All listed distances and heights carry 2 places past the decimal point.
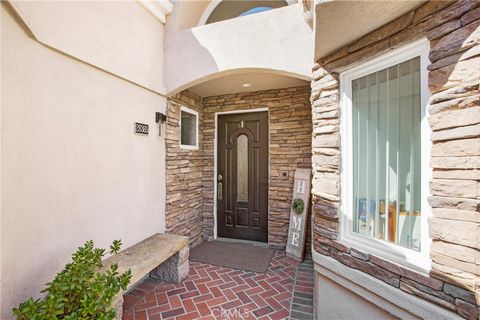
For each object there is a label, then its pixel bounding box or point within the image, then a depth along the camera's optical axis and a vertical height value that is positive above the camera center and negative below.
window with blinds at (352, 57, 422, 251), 1.52 +0.05
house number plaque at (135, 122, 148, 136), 2.70 +0.36
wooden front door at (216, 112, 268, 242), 4.01 -0.32
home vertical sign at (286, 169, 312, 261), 3.45 -0.87
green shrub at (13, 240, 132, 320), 1.38 -0.93
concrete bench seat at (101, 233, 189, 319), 2.09 -1.04
